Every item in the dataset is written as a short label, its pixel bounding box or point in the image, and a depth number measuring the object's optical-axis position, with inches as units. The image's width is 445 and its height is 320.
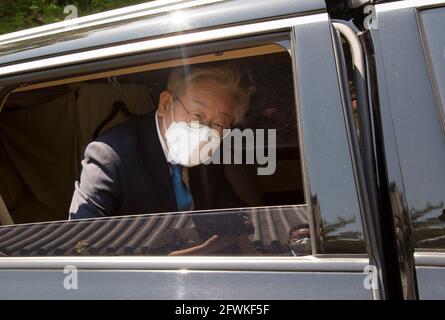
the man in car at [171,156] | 75.1
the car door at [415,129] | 51.1
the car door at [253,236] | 52.6
